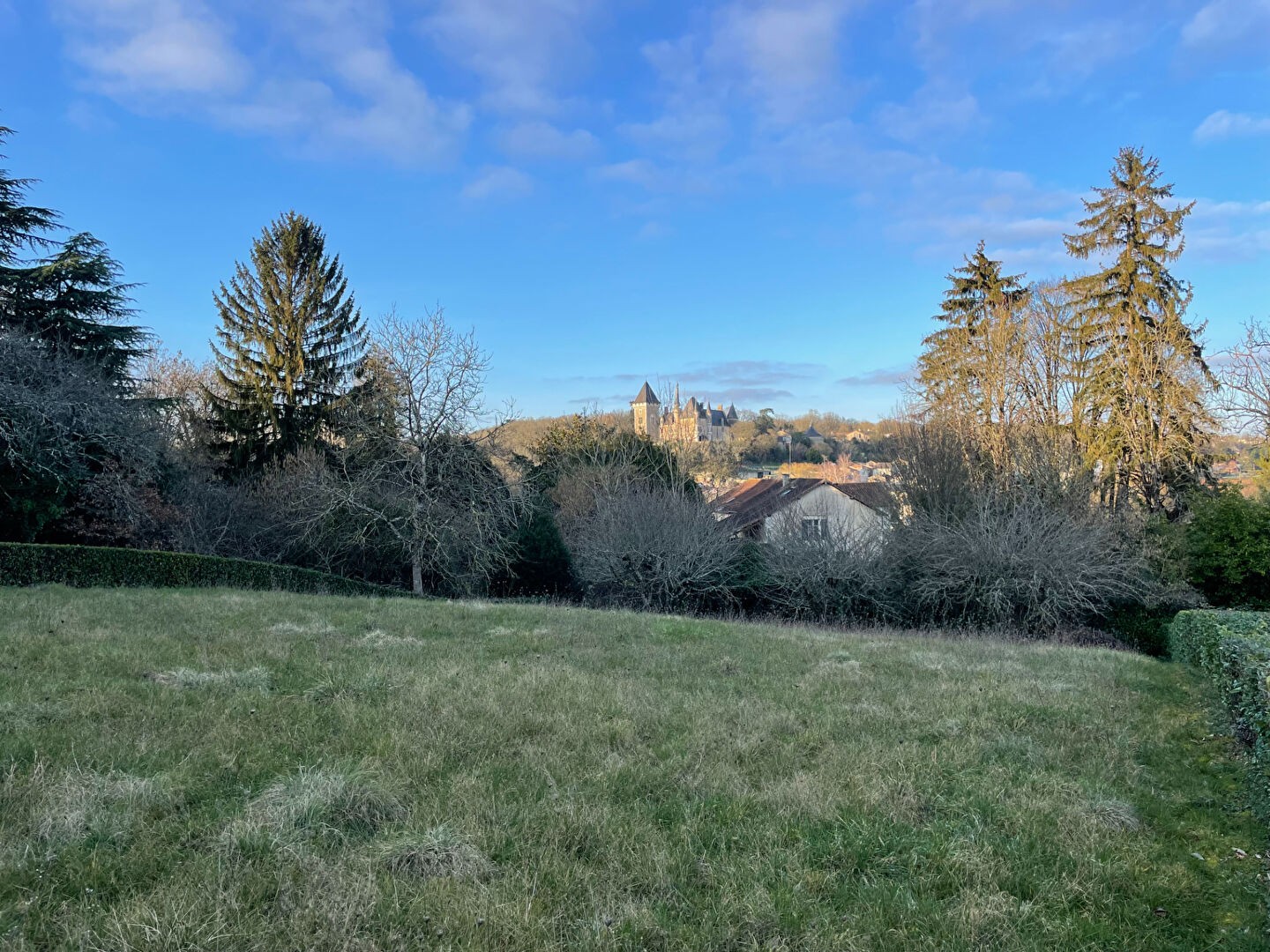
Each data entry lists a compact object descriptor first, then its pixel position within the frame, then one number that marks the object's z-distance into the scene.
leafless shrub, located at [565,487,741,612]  20.94
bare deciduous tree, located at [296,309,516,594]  21.09
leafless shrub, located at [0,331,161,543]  14.43
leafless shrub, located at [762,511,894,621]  19.50
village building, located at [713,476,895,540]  20.50
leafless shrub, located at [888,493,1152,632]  17.28
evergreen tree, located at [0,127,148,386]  18.16
